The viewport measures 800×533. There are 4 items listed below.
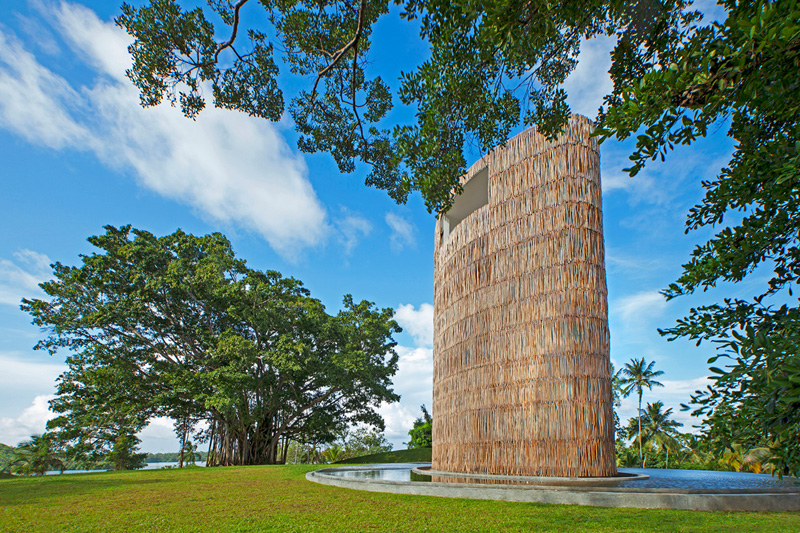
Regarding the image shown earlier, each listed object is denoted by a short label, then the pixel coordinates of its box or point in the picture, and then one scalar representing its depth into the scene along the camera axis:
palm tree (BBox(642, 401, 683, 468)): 29.75
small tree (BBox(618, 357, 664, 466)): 32.53
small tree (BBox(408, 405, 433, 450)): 25.30
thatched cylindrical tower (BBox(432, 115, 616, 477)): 9.21
